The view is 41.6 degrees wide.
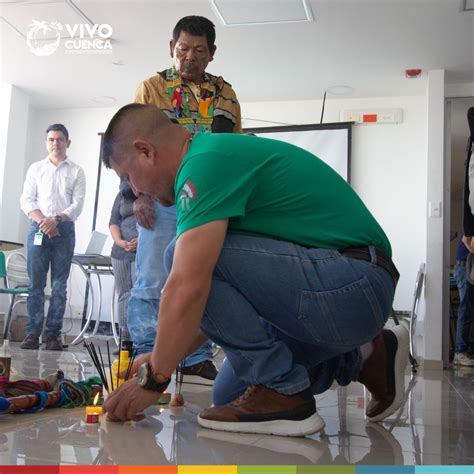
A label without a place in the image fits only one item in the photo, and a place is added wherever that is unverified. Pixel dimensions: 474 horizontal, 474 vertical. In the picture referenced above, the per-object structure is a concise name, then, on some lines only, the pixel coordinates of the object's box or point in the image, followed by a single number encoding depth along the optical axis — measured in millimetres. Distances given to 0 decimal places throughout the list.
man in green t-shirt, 1295
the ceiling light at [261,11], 4637
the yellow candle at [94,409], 1437
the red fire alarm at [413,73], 5785
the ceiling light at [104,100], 7094
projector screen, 6547
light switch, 5426
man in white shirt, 4812
